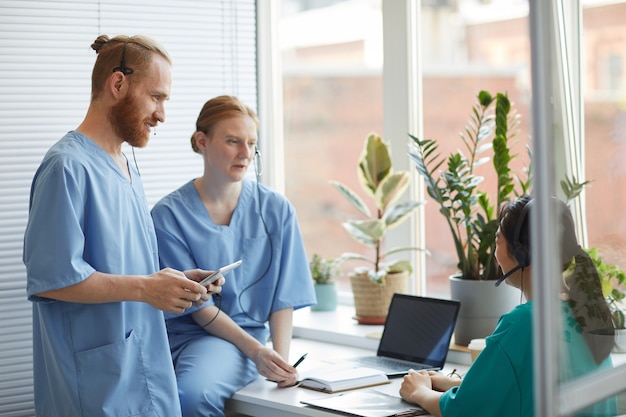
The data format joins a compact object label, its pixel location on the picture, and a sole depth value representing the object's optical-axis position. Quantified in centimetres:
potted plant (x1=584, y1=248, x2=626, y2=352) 174
